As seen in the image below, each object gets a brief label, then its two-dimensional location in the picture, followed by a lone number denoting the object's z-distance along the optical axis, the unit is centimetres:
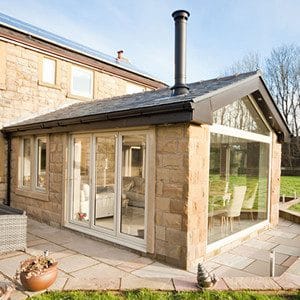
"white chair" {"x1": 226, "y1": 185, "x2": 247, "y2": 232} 754
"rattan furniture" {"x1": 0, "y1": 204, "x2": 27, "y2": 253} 623
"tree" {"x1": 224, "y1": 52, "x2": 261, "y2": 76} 3484
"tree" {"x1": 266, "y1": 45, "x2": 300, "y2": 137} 3503
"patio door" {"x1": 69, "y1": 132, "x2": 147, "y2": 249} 658
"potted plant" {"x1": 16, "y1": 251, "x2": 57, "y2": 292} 450
